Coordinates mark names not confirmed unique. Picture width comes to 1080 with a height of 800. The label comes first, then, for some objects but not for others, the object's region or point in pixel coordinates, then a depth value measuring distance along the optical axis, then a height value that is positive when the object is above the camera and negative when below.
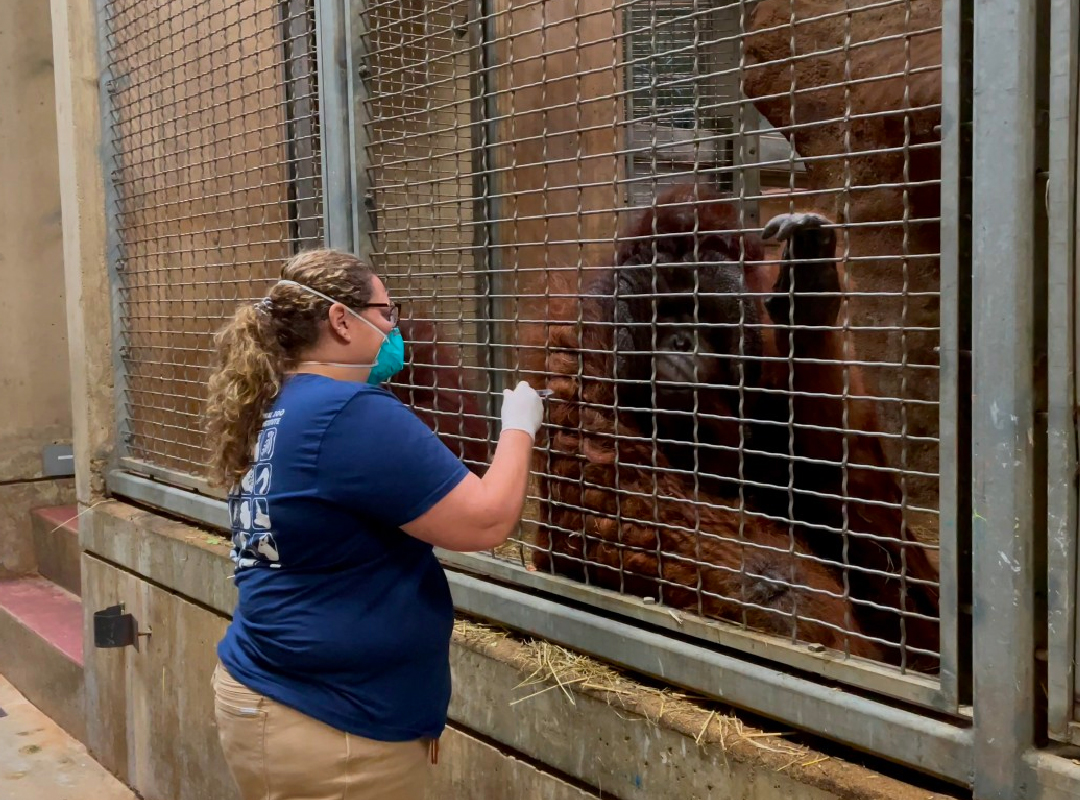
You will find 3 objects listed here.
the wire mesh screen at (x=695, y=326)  2.18 -0.03
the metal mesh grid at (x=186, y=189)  3.61 +0.54
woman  1.92 -0.41
